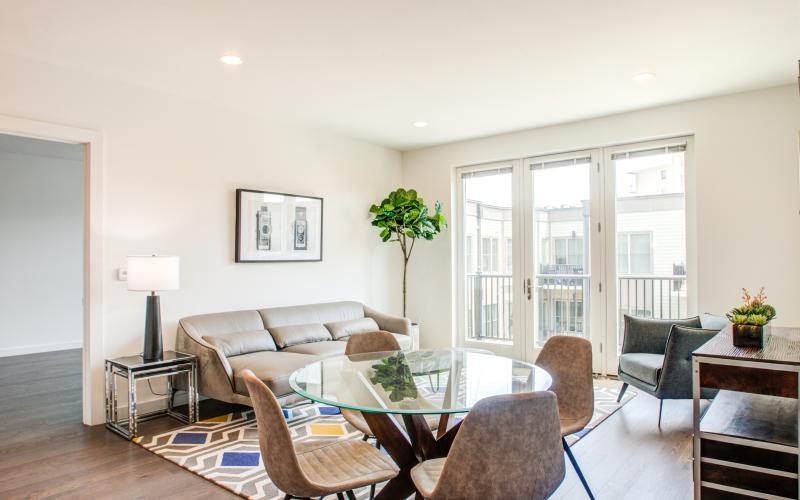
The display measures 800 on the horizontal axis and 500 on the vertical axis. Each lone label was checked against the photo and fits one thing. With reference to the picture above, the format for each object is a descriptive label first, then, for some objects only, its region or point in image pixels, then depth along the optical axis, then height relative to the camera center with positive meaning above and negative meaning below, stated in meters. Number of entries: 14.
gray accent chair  3.47 -0.76
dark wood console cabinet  2.12 -0.79
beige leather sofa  3.68 -0.70
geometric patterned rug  2.81 -1.21
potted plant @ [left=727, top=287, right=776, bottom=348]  2.38 -0.32
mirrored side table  3.50 -0.83
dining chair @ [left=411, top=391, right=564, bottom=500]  1.60 -0.62
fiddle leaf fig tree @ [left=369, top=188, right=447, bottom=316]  5.73 +0.44
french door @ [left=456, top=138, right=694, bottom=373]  4.88 +0.10
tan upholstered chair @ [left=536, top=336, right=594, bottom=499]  2.59 -0.64
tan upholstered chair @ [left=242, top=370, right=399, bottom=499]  1.78 -0.81
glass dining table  2.06 -0.59
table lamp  3.63 -0.16
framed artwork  4.74 +0.30
